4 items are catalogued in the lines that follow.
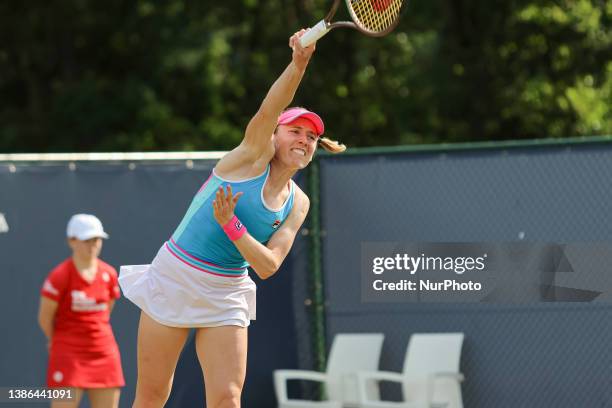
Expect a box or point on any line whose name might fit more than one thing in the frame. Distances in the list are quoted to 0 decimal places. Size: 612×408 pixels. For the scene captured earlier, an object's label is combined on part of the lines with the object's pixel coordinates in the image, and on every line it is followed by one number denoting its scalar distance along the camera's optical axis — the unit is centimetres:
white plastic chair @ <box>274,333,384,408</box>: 1599
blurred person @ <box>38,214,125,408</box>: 1366
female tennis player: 987
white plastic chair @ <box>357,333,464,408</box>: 1522
